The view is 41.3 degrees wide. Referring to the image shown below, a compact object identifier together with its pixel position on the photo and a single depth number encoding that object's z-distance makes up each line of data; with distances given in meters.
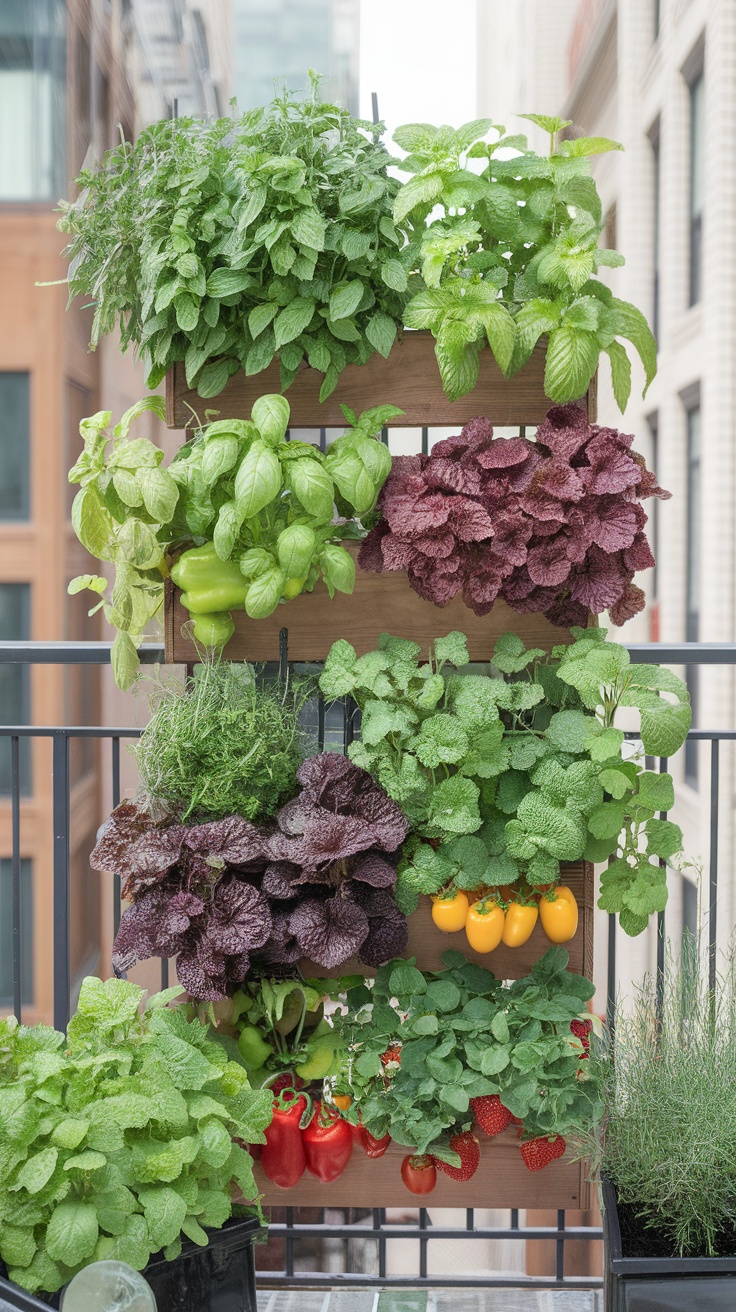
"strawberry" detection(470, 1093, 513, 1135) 1.40
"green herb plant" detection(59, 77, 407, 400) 1.29
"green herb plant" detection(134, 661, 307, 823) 1.35
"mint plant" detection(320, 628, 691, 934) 1.33
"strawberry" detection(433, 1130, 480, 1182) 1.43
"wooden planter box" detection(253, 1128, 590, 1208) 1.49
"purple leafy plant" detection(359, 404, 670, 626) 1.30
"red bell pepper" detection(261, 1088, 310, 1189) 1.43
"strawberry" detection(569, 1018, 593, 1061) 1.46
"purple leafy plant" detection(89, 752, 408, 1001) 1.29
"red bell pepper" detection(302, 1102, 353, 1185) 1.44
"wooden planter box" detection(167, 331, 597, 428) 1.45
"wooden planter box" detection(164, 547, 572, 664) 1.47
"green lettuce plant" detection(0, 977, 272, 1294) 1.09
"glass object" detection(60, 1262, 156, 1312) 1.03
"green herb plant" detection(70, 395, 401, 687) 1.28
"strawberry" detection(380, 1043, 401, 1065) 1.47
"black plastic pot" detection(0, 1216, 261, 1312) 1.25
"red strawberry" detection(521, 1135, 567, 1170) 1.42
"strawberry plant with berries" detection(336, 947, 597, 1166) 1.38
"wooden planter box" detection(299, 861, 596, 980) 1.50
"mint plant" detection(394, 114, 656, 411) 1.29
